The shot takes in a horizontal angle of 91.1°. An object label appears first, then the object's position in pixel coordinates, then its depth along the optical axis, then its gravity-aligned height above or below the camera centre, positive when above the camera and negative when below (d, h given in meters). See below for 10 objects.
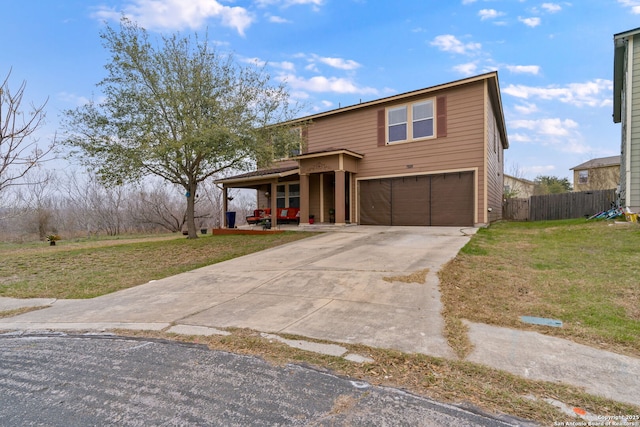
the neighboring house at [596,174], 25.77 +2.97
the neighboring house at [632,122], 10.20 +2.80
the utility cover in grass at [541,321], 3.29 -1.22
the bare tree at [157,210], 26.73 +0.09
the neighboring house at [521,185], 30.91 +2.52
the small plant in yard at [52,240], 14.48 -1.31
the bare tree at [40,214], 20.92 -0.15
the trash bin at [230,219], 15.16 -0.42
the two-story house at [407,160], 11.14 +1.94
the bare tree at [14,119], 7.48 +2.27
